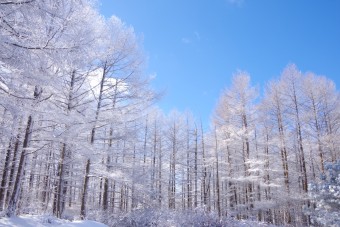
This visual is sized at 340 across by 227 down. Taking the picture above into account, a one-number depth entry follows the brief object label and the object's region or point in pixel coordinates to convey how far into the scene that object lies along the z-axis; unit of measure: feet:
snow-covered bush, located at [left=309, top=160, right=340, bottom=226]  34.78
